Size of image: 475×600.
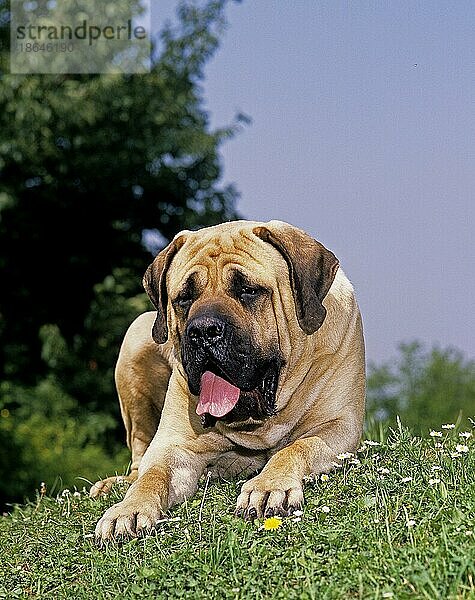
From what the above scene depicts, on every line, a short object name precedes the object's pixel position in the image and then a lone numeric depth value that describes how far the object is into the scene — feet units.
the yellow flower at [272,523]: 11.02
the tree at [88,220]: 39.47
